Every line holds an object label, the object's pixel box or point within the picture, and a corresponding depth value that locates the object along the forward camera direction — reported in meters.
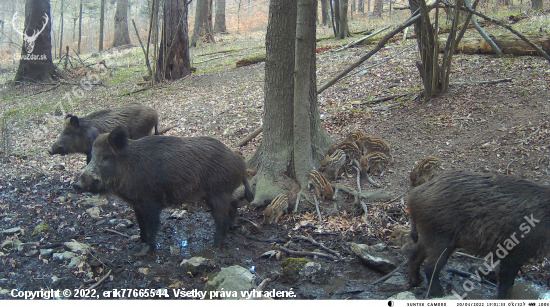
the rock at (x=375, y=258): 4.44
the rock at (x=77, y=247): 4.55
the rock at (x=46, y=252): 4.54
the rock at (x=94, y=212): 5.90
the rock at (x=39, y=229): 5.11
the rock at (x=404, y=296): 3.85
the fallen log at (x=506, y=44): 9.57
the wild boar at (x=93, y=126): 7.24
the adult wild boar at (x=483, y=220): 3.54
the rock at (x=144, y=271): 4.39
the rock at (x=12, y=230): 5.10
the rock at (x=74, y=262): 4.30
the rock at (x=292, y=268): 4.33
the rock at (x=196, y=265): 4.37
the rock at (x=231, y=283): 3.90
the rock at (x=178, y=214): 6.04
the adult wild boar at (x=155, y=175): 4.86
